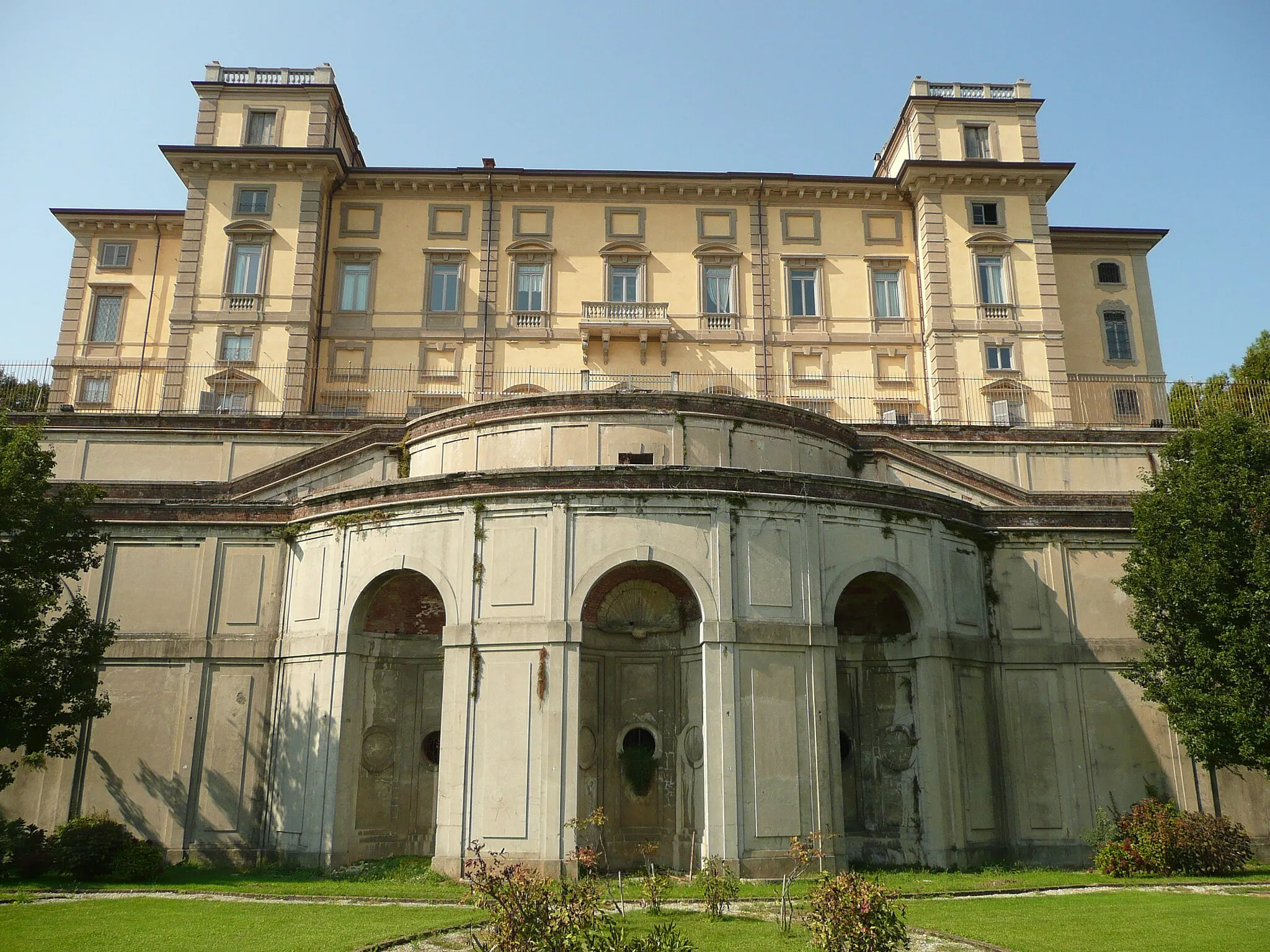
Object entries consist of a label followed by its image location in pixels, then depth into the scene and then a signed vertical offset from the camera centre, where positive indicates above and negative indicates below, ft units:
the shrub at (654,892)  55.01 -6.25
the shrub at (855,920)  38.96 -5.44
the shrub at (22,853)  64.80 -4.91
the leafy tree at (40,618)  66.85 +10.37
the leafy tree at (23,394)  118.62 +43.98
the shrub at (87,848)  65.67 -4.68
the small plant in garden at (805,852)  61.72 -4.60
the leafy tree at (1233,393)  117.19 +48.18
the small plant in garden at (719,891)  53.98 -6.14
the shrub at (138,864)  65.92 -5.68
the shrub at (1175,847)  69.05 -4.70
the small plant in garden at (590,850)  55.62 -4.15
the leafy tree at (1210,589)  71.10 +13.39
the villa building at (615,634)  68.33 +10.32
